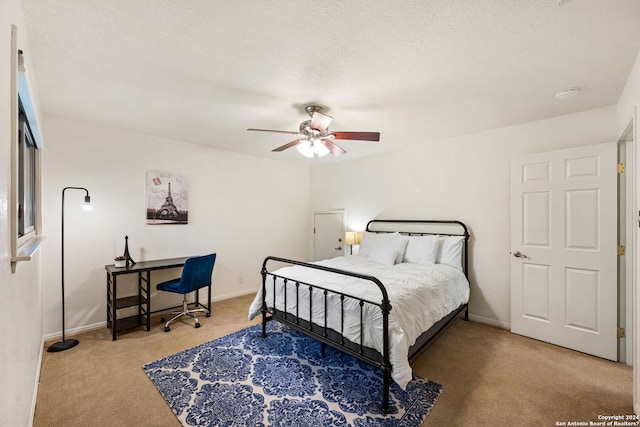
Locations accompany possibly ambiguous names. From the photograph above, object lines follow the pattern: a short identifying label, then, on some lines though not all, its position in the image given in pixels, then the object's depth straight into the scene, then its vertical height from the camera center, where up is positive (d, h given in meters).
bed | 2.01 -0.80
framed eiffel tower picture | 3.71 +0.20
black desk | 3.01 -1.08
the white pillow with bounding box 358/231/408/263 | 3.70 -0.47
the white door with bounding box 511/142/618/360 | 2.64 -0.41
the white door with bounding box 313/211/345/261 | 5.23 -0.48
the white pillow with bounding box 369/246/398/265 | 3.55 -0.61
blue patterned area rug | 1.87 -1.44
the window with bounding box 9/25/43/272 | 1.20 +0.35
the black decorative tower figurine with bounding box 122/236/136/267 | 3.29 -0.55
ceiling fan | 2.50 +0.74
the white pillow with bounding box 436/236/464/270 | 3.47 -0.55
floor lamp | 2.75 -1.40
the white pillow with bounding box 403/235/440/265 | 3.52 -0.53
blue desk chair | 3.29 -0.88
